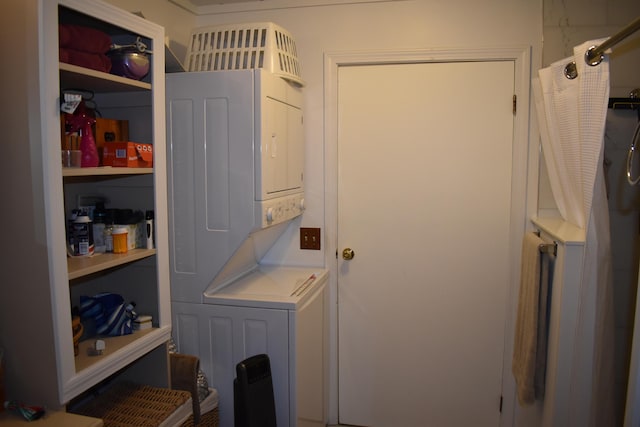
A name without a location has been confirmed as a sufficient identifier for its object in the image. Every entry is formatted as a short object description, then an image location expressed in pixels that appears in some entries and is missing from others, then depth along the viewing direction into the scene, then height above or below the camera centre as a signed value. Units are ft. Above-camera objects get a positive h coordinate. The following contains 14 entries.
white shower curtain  5.48 -0.38
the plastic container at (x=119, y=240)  5.43 -0.80
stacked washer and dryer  6.66 -0.50
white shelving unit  4.17 -0.40
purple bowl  5.31 +1.15
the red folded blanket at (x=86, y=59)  4.74 +1.09
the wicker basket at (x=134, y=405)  5.44 -2.78
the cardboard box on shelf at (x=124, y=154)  5.28 +0.15
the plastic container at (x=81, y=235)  5.14 -0.71
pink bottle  4.96 +0.21
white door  8.10 -1.16
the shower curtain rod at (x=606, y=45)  4.60 +1.31
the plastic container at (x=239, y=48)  6.96 +1.73
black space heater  6.27 -2.93
